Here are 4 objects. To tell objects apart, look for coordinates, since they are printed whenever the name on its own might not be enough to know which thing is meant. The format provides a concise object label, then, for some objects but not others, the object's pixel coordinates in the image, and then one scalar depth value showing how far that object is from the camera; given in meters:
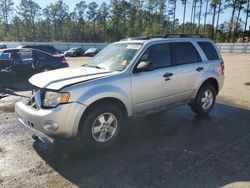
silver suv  3.10
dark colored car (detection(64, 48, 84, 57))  30.66
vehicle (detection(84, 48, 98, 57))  30.09
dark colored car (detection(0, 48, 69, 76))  7.92
